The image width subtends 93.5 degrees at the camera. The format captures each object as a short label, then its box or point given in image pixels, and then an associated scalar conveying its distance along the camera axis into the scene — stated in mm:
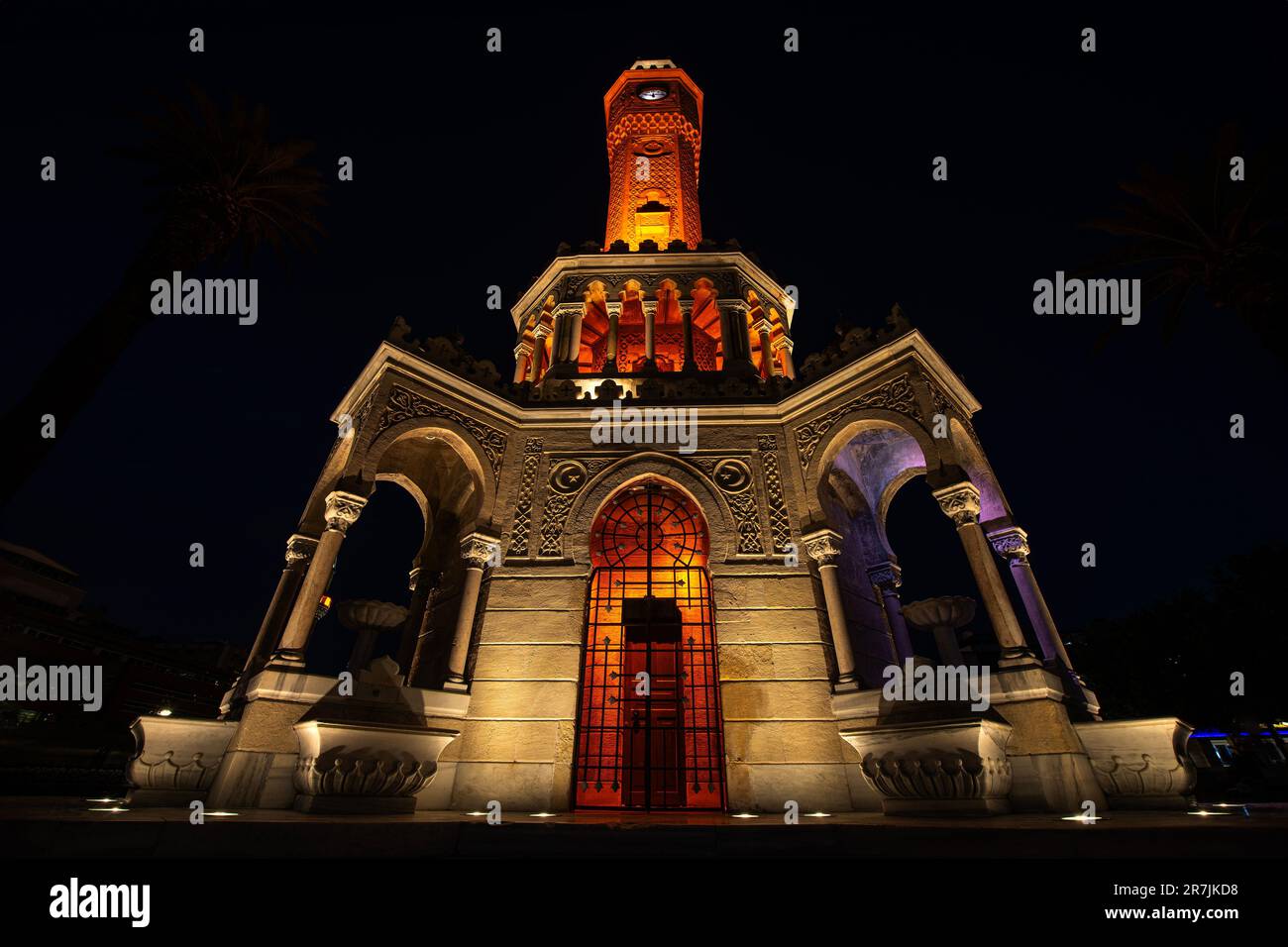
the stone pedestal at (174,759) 8438
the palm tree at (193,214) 9453
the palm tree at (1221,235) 10539
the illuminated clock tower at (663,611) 8461
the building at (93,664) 24000
